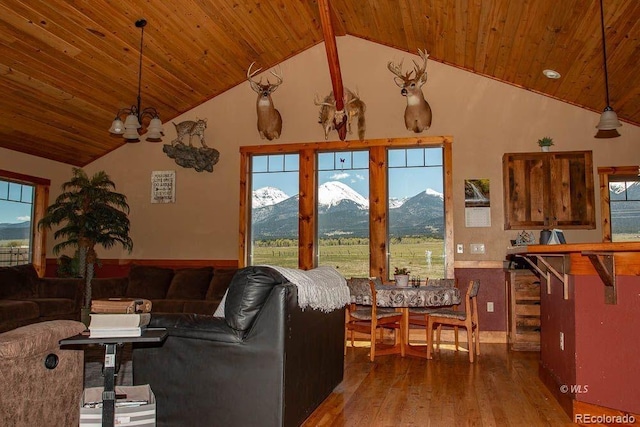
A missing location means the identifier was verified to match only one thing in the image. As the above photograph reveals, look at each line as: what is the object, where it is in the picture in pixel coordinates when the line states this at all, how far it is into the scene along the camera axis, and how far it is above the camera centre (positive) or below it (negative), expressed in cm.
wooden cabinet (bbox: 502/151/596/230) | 610 +65
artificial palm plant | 673 +33
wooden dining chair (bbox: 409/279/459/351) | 558 -73
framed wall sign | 771 +85
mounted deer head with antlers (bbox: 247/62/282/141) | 699 +181
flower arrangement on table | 573 -38
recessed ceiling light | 584 +194
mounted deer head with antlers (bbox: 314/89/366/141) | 689 +177
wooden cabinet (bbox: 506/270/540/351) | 580 -73
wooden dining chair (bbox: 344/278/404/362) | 538 -75
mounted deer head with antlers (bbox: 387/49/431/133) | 656 +188
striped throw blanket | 301 -28
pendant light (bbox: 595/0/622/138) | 448 +109
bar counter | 300 -50
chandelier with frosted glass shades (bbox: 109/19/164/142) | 554 +131
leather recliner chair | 271 -63
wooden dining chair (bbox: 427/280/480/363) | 525 -77
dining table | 530 -57
